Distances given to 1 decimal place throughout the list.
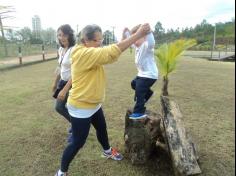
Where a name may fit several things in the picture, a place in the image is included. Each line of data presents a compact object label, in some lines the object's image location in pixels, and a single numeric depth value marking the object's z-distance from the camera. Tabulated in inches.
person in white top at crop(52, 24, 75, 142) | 84.2
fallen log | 68.0
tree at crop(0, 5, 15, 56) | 281.1
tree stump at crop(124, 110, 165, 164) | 81.8
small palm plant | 123.4
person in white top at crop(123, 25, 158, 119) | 81.3
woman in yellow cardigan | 59.4
